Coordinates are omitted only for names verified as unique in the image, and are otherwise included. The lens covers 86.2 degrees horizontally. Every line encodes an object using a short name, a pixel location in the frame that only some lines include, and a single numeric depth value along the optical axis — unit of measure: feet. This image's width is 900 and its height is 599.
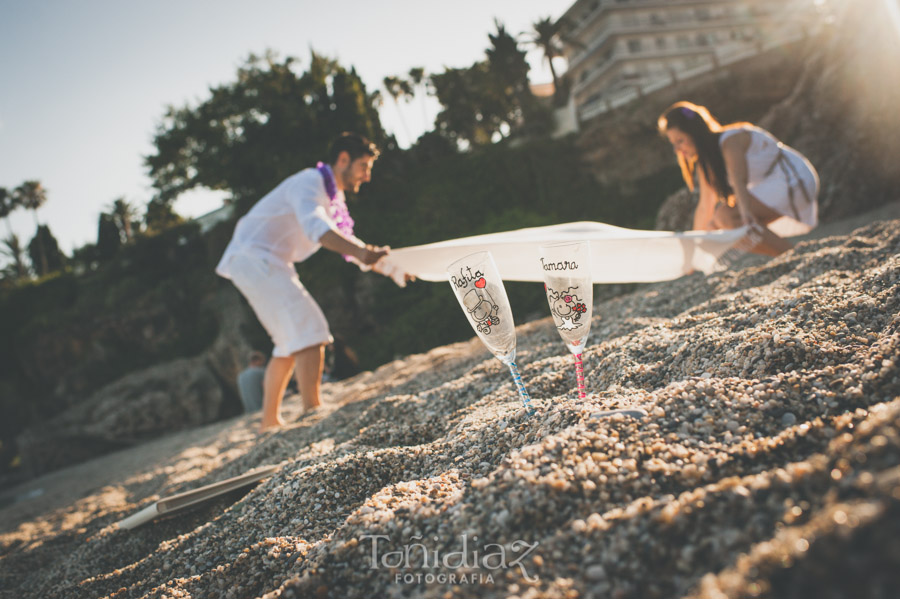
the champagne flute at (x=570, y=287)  5.09
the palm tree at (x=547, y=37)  95.04
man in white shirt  12.17
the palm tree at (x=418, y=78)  91.81
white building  115.24
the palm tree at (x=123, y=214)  93.09
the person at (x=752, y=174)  12.87
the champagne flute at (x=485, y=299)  5.18
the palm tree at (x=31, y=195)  106.63
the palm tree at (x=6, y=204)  103.41
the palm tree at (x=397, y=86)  92.53
